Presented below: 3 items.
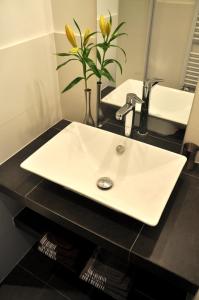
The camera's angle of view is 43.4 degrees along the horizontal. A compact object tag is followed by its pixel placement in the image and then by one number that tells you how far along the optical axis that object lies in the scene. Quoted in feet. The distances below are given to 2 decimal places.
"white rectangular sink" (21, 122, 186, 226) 3.02
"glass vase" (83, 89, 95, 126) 3.95
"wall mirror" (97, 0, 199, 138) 3.24
